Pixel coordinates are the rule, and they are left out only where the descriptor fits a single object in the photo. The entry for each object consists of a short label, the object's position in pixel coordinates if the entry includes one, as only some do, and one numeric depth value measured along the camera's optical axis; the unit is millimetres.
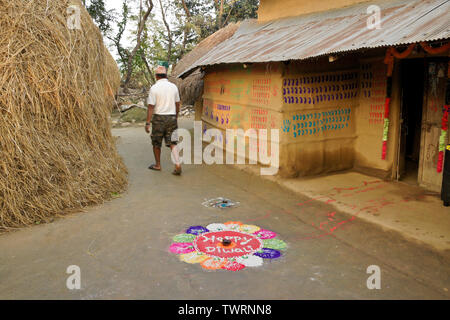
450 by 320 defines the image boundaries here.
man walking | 7180
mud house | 5977
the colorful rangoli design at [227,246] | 3900
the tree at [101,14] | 19625
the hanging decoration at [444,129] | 5574
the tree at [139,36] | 18234
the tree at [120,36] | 20188
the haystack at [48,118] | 4766
